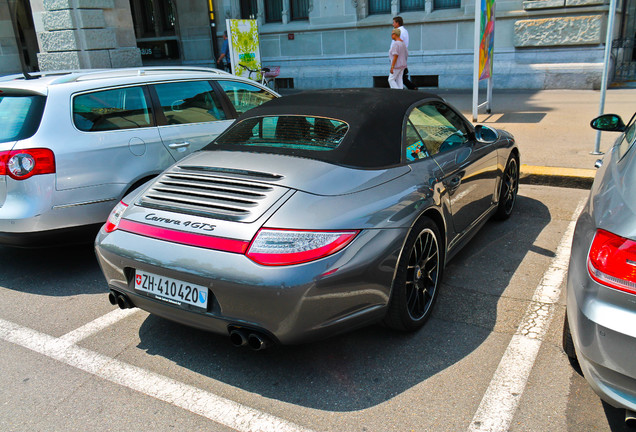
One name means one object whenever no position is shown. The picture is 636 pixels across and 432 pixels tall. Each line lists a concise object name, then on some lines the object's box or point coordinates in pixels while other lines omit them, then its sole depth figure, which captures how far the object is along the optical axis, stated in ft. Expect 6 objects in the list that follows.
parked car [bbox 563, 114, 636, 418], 7.16
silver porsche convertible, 9.04
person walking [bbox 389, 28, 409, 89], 35.73
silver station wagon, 13.65
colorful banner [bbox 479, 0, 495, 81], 31.78
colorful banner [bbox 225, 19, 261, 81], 38.68
